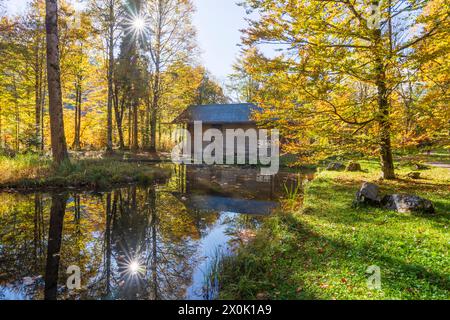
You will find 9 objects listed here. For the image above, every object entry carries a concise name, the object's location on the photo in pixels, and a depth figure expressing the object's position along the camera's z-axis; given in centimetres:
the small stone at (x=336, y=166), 1248
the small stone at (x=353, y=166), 1153
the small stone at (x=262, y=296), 287
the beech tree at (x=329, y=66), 592
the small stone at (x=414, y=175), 849
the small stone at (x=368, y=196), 562
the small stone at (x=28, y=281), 323
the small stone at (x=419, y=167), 1146
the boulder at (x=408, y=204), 488
